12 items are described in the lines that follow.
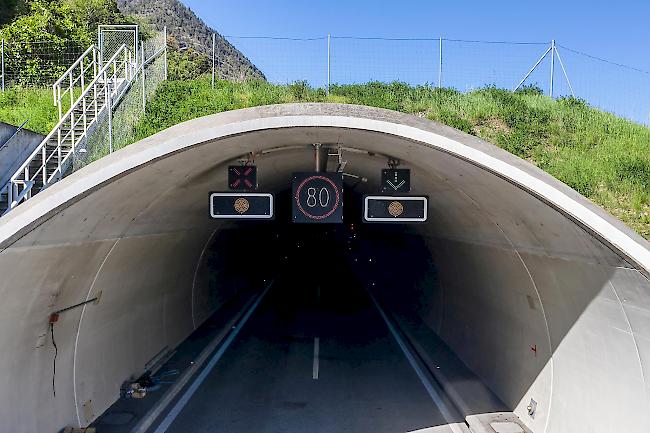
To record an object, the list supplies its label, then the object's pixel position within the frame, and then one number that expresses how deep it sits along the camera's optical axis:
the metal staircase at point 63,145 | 12.81
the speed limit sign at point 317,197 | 8.27
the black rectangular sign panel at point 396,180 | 8.65
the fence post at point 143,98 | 21.65
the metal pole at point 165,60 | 25.71
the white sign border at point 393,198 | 8.45
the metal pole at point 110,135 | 15.49
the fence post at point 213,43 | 25.33
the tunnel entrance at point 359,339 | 5.66
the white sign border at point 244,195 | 8.37
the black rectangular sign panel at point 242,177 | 8.32
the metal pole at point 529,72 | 23.48
